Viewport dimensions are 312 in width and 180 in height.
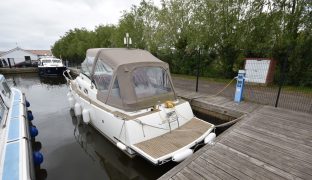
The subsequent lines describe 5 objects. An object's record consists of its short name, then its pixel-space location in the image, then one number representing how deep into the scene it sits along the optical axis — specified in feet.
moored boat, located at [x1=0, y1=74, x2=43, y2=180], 8.82
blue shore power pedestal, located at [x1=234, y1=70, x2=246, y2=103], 19.13
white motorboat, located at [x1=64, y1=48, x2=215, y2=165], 12.18
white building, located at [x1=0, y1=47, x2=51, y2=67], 131.03
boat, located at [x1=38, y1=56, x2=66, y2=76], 57.41
